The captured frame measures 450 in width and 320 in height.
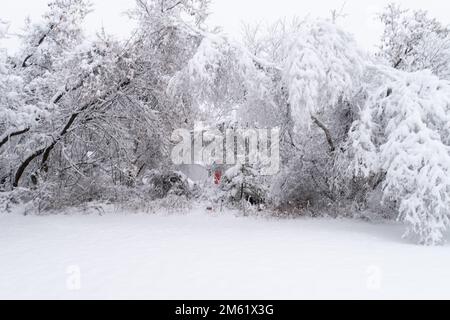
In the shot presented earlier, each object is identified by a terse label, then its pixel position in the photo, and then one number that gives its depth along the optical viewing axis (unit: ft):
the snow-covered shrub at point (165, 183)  38.34
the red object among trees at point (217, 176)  47.05
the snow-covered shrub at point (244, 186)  34.76
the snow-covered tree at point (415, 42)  31.96
